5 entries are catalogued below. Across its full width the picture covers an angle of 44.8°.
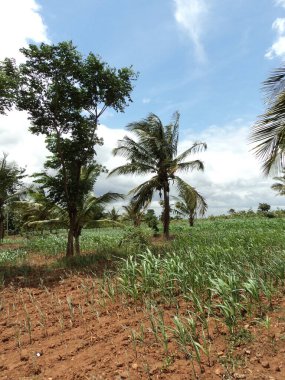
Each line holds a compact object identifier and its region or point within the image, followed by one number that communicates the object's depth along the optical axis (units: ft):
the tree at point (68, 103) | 41.57
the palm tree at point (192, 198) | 60.85
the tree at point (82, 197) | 45.91
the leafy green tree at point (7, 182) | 70.37
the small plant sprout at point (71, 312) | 16.65
